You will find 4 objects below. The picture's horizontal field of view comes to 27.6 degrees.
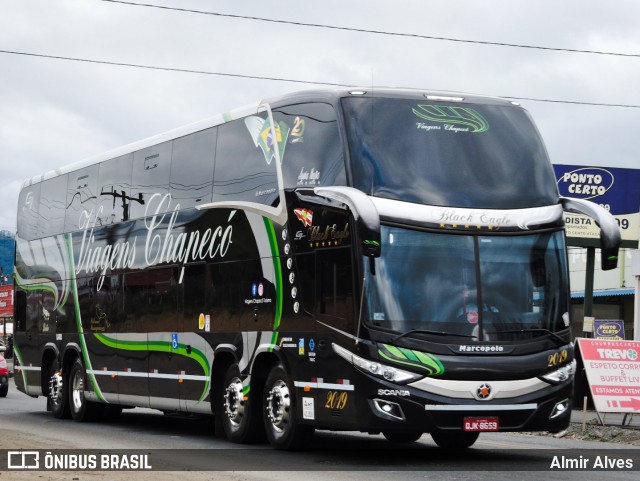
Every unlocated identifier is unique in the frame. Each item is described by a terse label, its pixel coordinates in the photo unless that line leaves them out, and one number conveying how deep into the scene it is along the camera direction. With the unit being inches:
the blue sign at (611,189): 1528.1
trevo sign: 808.9
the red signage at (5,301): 3184.1
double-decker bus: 567.8
